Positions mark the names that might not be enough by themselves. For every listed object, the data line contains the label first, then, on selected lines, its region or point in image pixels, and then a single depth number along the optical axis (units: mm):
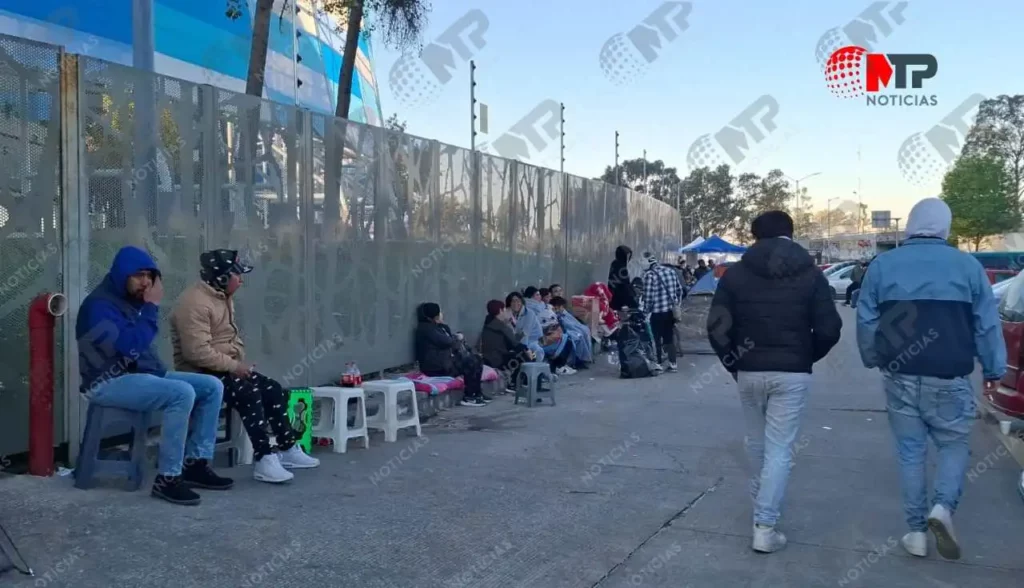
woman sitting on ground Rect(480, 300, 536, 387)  10633
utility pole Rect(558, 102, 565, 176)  26225
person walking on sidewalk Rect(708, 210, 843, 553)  4727
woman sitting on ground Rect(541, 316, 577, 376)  12312
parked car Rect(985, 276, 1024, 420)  6293
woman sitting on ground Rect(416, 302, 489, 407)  9555
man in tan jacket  5844
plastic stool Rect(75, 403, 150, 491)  5387
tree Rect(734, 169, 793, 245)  69750
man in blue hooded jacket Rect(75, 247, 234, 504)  5215
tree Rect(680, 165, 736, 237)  68188
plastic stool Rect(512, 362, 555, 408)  9727
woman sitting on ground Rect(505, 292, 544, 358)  11609
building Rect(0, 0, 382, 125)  15922
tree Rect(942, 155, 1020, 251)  53812
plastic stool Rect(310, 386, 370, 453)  7102
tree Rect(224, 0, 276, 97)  10297
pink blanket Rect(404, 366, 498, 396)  8750
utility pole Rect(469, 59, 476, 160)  21022
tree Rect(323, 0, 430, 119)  12414
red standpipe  5398
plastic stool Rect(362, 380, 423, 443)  7613
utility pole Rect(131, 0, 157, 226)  6215
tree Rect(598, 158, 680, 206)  67375
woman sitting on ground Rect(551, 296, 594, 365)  13162
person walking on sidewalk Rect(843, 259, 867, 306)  25875
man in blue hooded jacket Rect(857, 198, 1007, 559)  4590
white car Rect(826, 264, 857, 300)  35484
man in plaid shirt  12789
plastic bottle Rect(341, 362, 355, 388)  7484
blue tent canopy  33281
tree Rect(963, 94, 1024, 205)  56844
